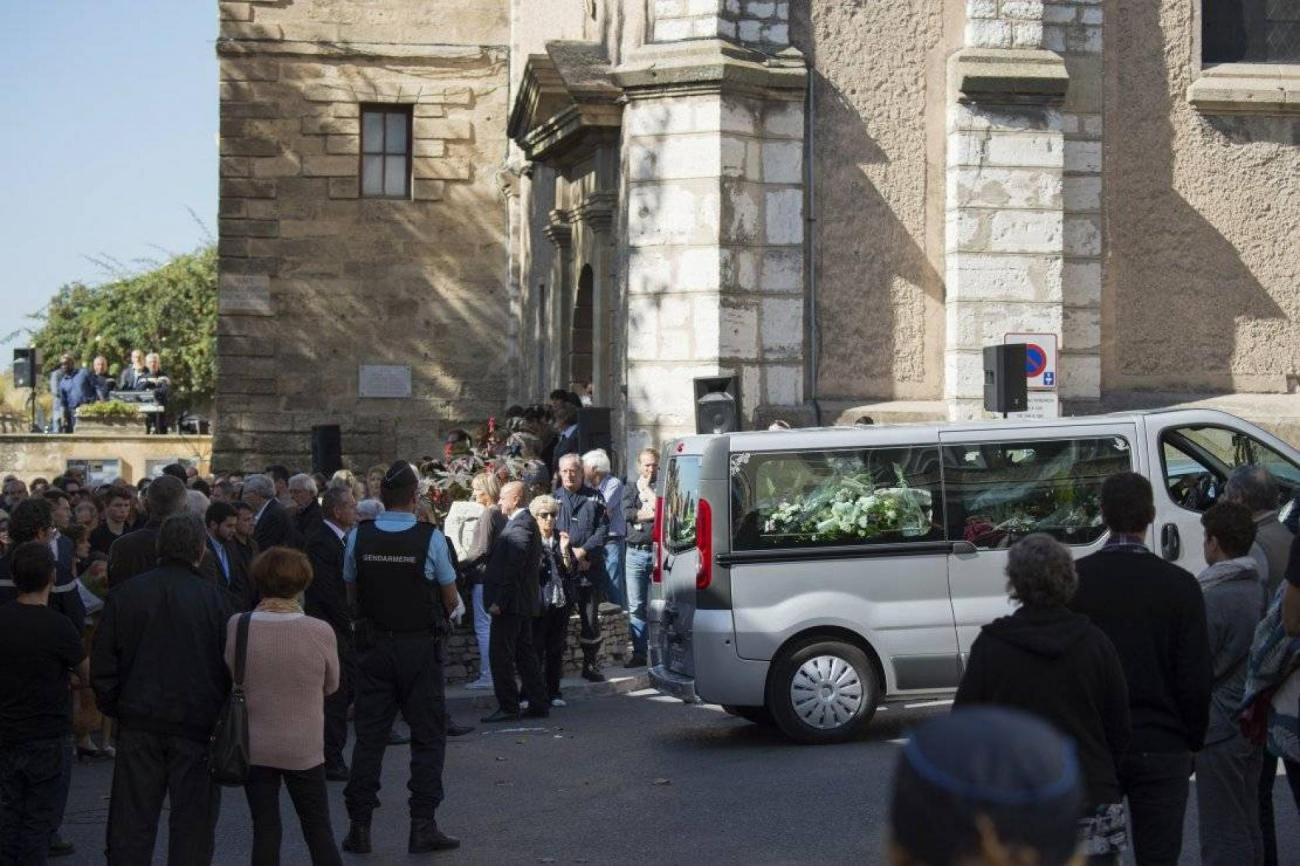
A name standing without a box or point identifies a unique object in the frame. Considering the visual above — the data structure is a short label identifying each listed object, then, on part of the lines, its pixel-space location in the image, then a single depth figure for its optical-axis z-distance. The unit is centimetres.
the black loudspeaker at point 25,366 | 3553
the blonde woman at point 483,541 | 1473
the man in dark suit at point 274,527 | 1342
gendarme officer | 920
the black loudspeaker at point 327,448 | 2423
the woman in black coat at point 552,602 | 1437
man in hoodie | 710
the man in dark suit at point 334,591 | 1118
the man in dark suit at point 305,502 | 1378
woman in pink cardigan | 745
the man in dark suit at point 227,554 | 1134
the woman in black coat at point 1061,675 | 570
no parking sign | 1852
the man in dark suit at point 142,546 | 909
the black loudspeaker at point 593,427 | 1852
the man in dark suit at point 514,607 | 1356
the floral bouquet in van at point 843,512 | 1197
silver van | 1186
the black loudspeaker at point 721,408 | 1681
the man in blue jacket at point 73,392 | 3556
